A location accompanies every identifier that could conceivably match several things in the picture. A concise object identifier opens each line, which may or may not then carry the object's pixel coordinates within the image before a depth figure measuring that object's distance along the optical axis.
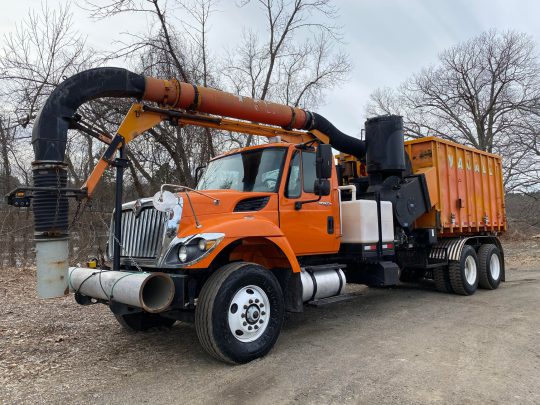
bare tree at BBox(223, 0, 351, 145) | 18.38
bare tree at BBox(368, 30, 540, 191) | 26.69
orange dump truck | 4.80
